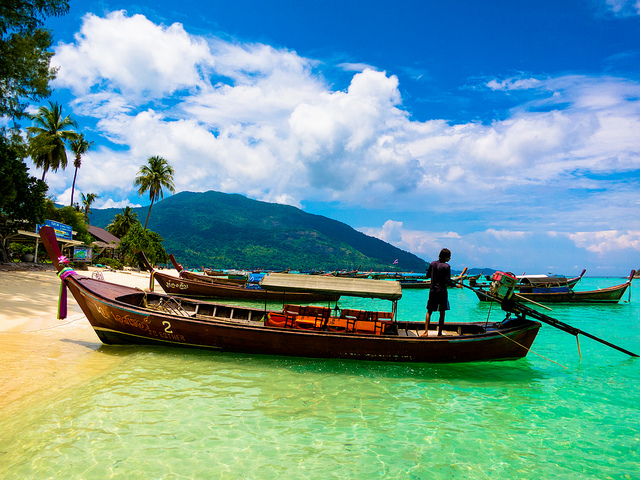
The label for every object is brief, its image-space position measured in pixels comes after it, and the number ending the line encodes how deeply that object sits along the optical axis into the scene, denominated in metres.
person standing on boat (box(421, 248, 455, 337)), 9.86
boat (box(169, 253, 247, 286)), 29.75
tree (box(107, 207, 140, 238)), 60.78
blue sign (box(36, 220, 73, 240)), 30.08
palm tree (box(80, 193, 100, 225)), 58.53
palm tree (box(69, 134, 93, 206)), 48.03
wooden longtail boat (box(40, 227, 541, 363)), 10.16
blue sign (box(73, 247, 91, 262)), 34.38
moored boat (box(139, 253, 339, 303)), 26.56
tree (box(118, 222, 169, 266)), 45.00
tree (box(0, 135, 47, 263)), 22.91
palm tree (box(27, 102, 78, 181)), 37.66
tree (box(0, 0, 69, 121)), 19.20
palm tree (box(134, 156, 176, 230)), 52.22
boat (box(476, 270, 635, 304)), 31.02
